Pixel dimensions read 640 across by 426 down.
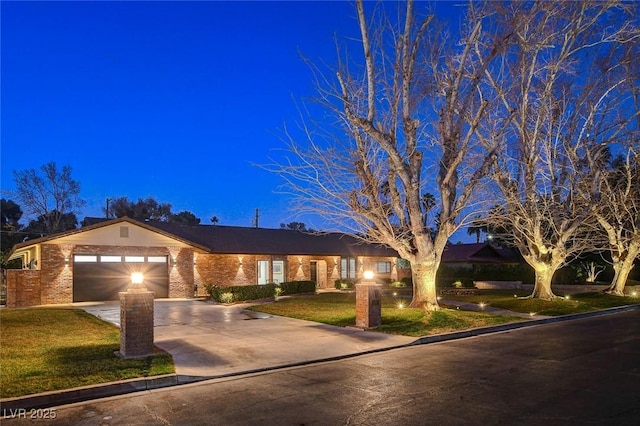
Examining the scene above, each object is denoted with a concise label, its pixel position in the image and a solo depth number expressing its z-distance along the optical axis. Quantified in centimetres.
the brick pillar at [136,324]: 970
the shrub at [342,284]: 3241
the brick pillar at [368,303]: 1405
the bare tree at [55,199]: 4933
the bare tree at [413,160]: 1564
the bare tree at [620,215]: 2388
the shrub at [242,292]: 2261
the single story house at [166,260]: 2227
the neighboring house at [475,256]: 4278
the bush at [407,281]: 3530
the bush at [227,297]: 2225
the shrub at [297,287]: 2662
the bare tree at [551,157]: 2042
